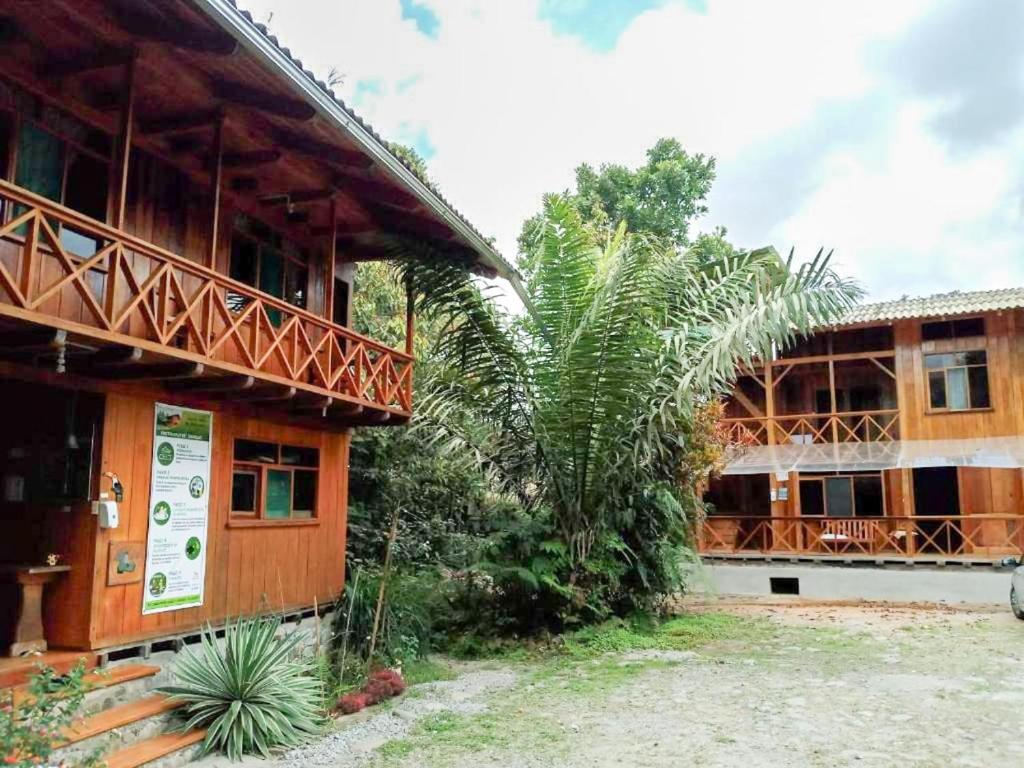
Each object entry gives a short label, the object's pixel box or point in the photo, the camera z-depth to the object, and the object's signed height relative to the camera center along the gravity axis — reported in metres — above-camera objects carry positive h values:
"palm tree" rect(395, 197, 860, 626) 9.74 +1.68
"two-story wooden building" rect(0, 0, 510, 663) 6.15 +1.45
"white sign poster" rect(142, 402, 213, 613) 7.34 -0.19
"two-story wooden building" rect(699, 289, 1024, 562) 16.61 +1.20
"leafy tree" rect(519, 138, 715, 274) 26.20 +10.13
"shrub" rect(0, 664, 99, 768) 3.99 -1.24
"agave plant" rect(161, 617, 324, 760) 6.14 -1.68
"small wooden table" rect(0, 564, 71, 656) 6.29 -0.95
